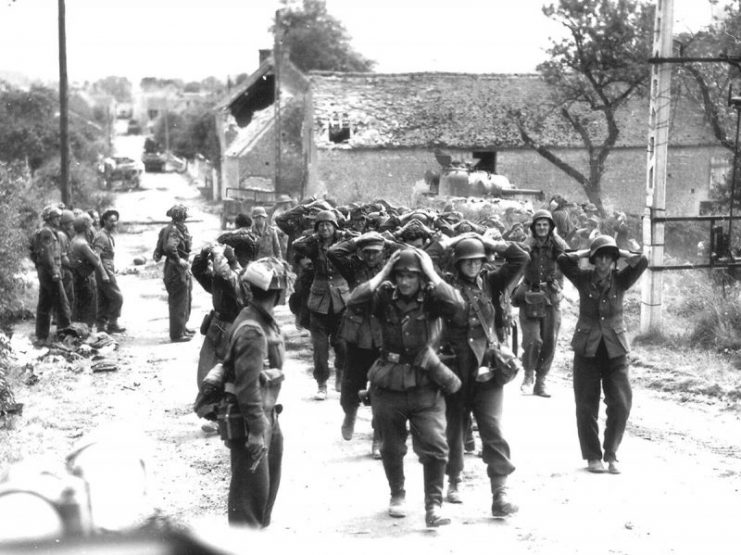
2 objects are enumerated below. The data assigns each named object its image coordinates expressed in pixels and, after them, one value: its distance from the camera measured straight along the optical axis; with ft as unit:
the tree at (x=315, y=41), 240.32
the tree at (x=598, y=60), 100.07
